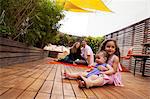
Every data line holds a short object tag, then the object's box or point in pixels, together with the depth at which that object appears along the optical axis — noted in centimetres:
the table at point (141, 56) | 225
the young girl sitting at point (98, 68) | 125
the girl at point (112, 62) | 125
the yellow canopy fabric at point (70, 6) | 341
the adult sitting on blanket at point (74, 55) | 339
